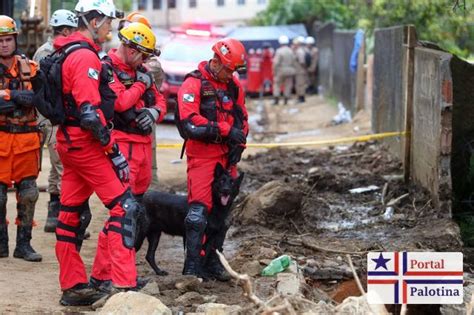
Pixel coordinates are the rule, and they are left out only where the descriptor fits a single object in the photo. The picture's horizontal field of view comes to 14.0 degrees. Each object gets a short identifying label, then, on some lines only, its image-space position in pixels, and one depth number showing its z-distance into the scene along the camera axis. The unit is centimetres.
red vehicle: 4377
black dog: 1562
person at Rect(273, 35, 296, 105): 5440
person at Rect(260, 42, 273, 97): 6192
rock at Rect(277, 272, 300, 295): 1357
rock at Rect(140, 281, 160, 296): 1387
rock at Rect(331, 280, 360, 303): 1527
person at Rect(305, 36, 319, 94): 6067
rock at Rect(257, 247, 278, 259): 1681
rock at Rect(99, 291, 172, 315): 1214
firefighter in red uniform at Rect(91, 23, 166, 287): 1470
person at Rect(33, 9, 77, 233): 1646
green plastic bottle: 1555
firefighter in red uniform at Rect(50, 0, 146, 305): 1347
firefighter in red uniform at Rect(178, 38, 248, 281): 1538
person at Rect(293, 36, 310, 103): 5545
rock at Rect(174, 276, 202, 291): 1444
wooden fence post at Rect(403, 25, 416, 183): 2481
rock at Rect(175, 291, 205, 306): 1364
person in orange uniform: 1641
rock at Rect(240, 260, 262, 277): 1583
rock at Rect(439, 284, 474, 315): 1336
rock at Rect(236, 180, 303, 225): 2026
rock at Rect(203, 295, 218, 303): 1377
